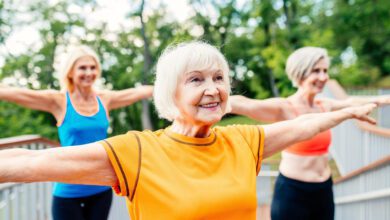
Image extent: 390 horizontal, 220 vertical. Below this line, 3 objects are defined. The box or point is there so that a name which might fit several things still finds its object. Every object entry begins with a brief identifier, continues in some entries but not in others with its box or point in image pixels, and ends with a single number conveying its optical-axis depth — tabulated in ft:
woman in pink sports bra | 8.42
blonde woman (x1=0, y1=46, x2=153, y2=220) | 8.41
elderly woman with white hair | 4.09
